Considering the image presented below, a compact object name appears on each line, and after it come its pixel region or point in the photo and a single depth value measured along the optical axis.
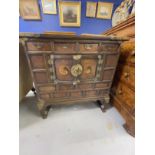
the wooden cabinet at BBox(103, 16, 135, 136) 1.02
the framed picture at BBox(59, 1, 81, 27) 2.20
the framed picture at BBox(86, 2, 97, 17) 2.24
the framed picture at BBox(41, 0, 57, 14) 2.18
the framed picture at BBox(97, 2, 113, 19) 2.27
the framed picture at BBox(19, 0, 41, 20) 2.17
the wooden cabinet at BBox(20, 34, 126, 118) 0.93
